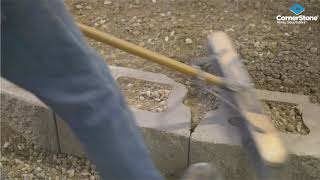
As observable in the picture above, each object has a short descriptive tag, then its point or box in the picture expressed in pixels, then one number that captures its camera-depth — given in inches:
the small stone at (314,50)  115.2
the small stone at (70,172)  99.5
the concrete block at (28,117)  99.7
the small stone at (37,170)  100.3
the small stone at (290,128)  93.0
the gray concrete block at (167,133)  92.6
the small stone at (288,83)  106.5
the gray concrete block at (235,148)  87.7
